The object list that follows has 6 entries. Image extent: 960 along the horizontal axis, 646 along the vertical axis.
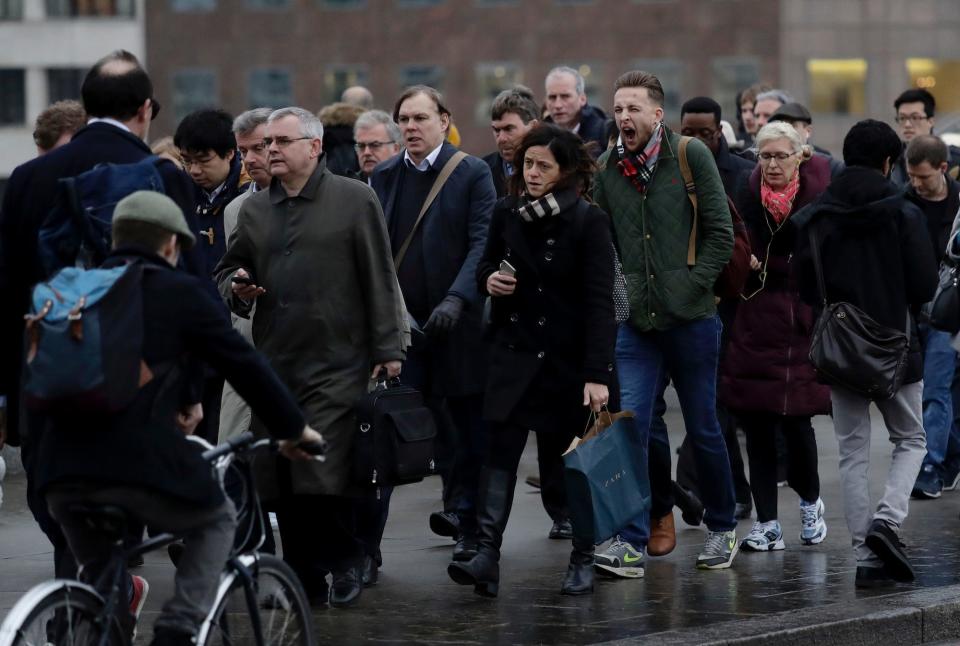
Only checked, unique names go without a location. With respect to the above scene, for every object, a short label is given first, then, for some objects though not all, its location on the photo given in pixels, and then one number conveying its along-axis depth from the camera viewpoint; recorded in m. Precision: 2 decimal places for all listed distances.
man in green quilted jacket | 17.17
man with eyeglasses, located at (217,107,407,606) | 15.35
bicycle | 10.08
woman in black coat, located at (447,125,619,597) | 16.08
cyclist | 10.40
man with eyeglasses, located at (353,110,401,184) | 21.00
